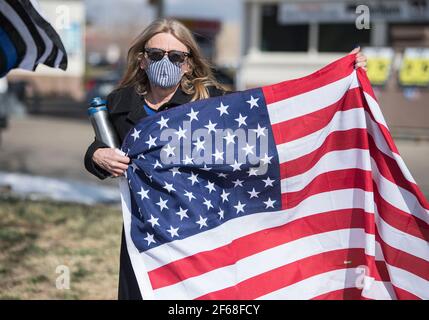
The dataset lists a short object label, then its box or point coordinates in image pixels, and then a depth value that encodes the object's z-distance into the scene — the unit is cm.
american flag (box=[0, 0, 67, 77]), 425
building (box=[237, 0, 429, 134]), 1688
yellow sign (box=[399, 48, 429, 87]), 1625
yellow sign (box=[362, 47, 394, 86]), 1656
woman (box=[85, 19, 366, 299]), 348
